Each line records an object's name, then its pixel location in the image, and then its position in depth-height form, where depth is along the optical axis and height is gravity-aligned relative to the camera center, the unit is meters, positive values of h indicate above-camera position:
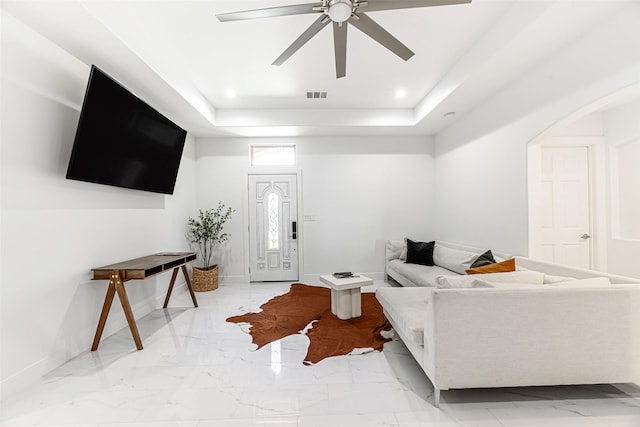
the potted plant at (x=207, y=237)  5.05 -0.37
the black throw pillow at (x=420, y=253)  4.91 -0.61
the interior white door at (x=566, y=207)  3.79 +0.09
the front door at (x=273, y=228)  5.70 -0.22
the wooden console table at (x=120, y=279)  2.75 -0.56
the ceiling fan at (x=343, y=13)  1.95 +1.35
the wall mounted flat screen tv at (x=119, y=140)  2.56 +0.77
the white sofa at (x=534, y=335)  1.87 -0.75
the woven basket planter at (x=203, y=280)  5.04 -1.05
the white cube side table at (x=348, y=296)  3.43 -0.92
